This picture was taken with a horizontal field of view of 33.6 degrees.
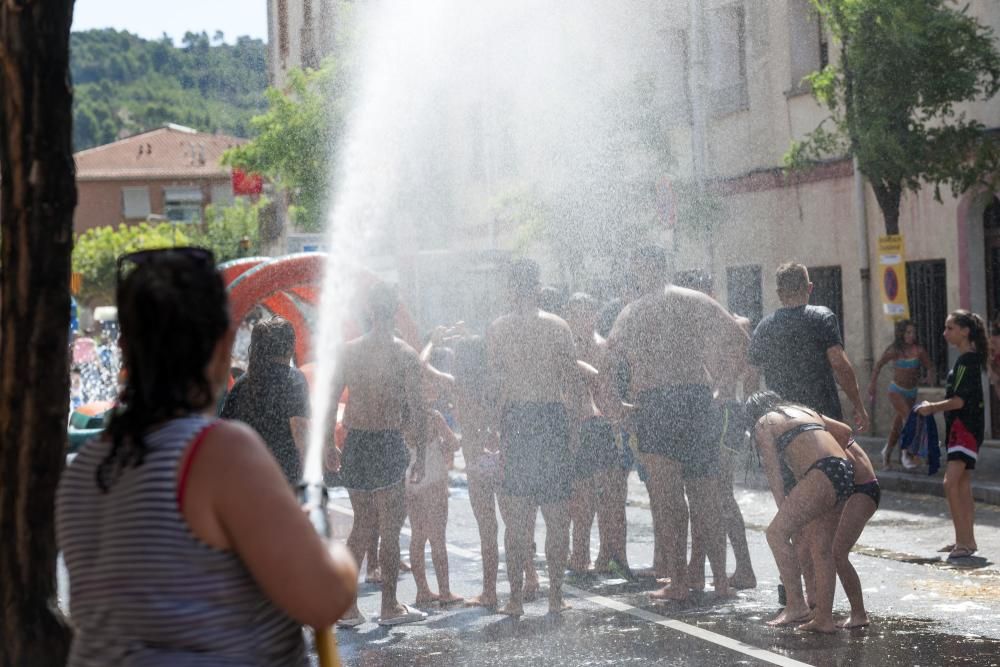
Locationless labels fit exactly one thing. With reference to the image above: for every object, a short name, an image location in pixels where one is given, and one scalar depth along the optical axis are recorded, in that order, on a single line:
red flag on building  55.50
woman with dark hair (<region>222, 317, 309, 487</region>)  7.61
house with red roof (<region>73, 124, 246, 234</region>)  98.81
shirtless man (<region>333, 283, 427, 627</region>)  8.41
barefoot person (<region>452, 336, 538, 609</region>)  9.18
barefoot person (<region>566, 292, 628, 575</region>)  9.74
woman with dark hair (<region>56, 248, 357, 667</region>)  2.48
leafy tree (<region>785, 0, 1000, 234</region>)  16.86
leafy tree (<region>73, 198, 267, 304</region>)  78.31
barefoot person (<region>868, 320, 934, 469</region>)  16.64
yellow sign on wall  17.11
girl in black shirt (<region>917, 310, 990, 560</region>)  10.19
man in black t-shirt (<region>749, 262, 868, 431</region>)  8.44
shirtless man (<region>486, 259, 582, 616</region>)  8.68
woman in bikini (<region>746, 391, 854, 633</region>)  7.55
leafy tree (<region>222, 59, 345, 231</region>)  27.81
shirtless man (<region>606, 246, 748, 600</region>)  8.88
